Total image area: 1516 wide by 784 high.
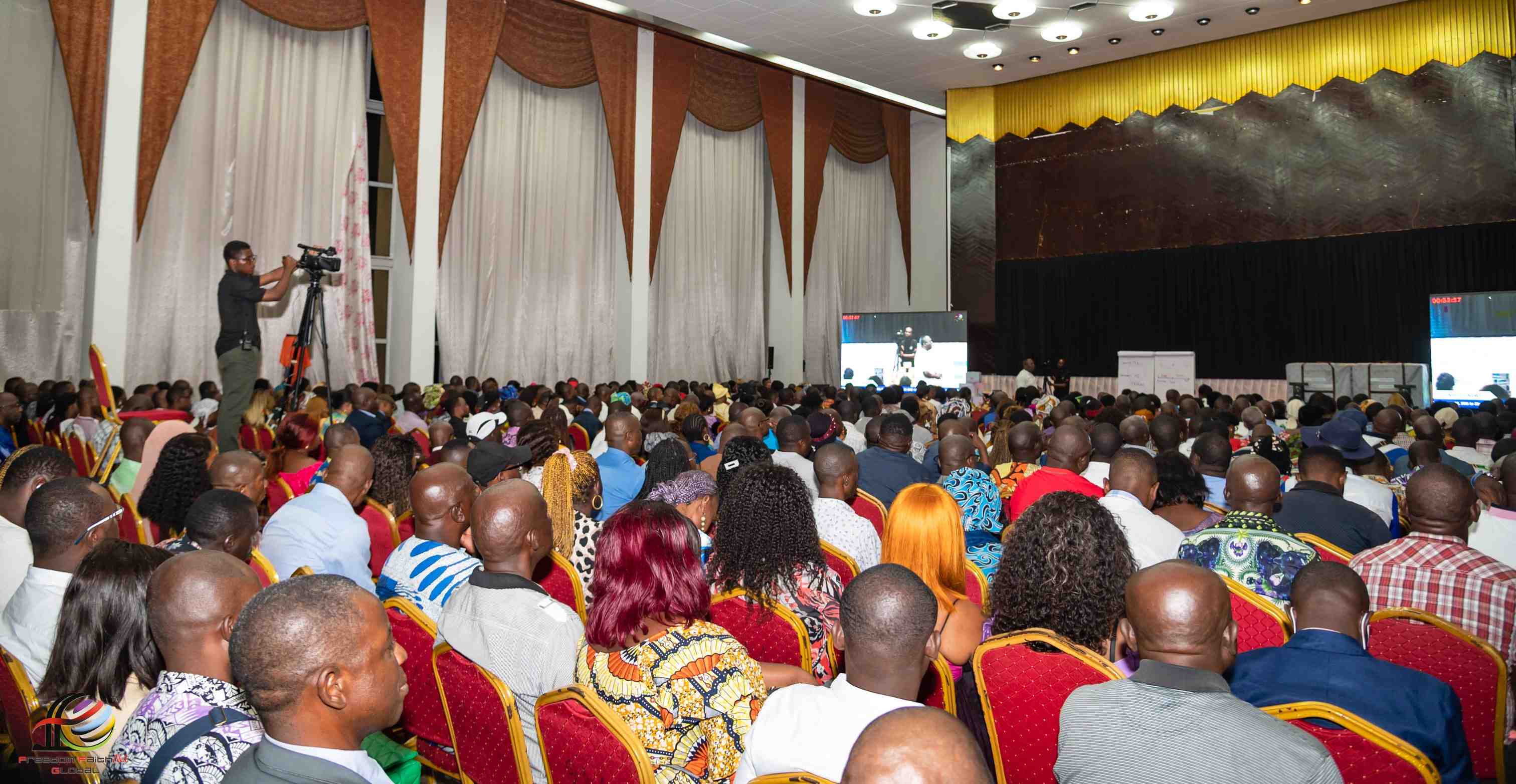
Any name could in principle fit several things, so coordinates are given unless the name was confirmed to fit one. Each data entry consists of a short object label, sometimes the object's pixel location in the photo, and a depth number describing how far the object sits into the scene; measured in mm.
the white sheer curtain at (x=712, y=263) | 15109
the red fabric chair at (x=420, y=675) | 2434
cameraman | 6098
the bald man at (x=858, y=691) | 1693
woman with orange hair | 2785
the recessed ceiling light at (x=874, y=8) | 13039
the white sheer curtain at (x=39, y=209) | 9484
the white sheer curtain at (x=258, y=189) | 10625
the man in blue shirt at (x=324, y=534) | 3322
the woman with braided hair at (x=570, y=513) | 3613
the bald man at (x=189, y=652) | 1696
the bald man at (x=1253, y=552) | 2926
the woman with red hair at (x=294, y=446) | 4738
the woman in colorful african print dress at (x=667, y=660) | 1995
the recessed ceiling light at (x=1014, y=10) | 13062
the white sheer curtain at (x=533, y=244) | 12914
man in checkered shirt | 2734
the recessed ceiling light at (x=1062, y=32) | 14188
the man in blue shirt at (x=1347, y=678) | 1942
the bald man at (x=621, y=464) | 4715
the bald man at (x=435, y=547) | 2977
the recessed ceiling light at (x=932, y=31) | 13898
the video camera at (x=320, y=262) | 8805
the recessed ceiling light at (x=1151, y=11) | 13320
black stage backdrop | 13922
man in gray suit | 1434
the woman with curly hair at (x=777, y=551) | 2770
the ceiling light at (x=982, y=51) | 14969
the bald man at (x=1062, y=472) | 4086
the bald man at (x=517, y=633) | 2250
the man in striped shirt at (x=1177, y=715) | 1552
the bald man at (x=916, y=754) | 1229
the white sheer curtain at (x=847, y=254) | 17188
